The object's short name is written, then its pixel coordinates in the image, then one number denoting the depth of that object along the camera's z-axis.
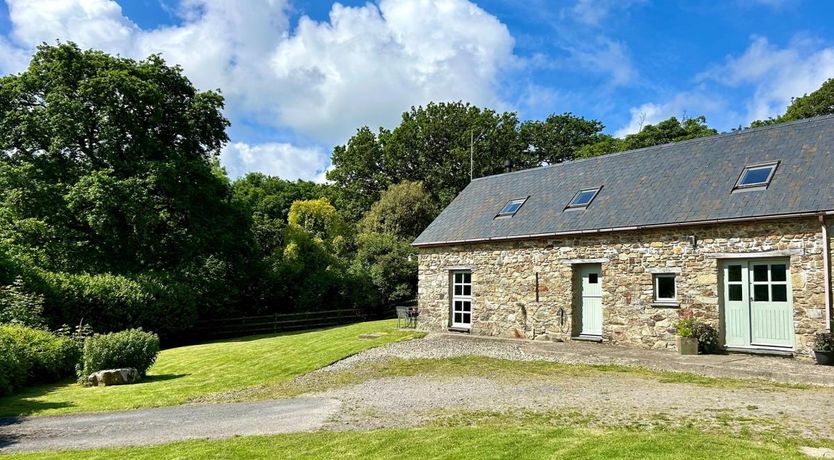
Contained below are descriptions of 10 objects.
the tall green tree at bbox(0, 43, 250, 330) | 22.95
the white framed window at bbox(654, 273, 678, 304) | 13.84
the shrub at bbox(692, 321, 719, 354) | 12.89
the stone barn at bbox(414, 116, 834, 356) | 12.14
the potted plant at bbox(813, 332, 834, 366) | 11.07
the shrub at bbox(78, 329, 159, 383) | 14.16
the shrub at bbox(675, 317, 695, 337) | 12.95
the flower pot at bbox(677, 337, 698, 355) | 12.82
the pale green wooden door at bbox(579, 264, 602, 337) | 15.51
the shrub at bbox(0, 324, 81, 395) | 13.23
